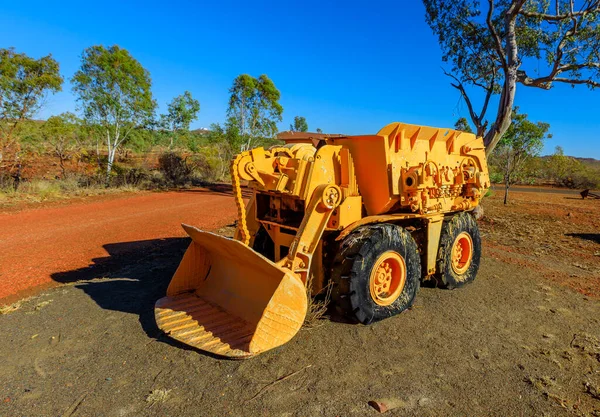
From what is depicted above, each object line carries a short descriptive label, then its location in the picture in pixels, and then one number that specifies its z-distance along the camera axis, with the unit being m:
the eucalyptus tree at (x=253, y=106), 24.39
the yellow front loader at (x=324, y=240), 3.73
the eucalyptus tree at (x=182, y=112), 28.17
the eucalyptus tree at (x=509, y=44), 10.48
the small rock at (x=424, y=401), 2.87
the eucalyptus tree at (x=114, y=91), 16.72
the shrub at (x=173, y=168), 21.44
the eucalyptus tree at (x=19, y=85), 13.72
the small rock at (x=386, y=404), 2.79
